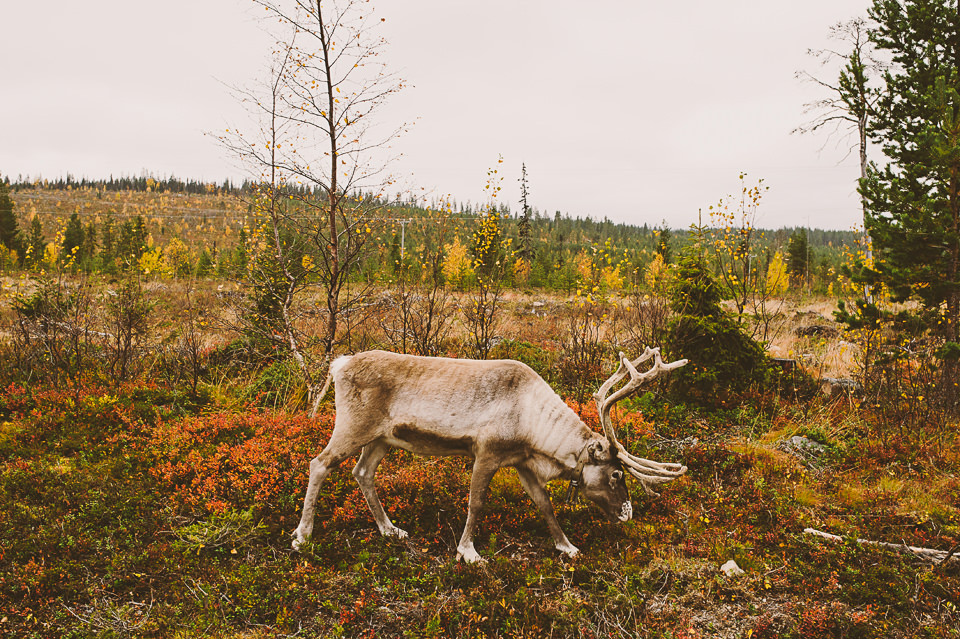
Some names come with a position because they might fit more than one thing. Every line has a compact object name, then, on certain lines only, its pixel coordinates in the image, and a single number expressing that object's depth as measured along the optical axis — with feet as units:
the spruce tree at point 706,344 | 27.07
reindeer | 14.14
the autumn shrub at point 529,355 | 31.71
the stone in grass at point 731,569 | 13.82
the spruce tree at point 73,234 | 141.79
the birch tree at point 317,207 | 24.99
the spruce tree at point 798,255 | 144.56
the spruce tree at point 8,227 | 127.75
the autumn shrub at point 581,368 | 28.43
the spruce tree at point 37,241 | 113.23
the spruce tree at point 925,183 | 25.36
